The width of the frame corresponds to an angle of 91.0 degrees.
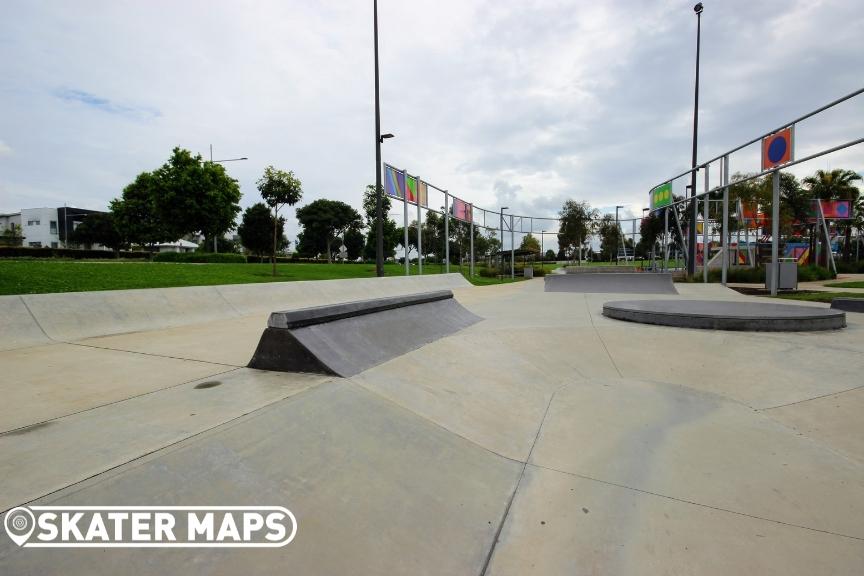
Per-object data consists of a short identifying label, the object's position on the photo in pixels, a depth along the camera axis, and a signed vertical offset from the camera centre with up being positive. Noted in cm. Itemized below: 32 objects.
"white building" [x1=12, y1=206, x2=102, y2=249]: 7031 +728
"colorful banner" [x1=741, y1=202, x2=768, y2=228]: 2621 +299
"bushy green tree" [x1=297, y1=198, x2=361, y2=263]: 6000 +652
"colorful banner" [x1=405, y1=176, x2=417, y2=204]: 1792 +323
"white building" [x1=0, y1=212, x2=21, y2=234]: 7825 +913
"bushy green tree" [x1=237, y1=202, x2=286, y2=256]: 4975 +454
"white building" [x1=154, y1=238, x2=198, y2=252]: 8845 +424
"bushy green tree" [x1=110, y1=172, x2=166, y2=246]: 4444 +564
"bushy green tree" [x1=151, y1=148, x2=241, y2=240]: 3011 +510
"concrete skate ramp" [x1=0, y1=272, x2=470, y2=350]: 555 -70
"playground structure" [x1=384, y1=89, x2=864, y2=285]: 1239 +279
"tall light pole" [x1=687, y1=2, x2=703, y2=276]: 1942 +306
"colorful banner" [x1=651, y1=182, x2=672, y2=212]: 2180 +343
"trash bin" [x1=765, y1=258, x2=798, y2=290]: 1427 -53
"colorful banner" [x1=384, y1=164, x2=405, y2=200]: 1655 +325
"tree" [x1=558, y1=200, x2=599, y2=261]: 4031 +380
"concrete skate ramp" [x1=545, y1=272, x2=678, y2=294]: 1605 -88
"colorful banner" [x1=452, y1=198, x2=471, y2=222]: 2420 +314
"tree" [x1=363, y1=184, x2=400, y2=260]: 4725 +550
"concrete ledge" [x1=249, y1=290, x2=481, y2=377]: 376 -76
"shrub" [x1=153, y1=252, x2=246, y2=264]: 2530 +54
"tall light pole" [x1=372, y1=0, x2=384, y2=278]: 1466 +258
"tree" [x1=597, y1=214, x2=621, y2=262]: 4562 +304
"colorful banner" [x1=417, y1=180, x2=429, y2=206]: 1891 +319
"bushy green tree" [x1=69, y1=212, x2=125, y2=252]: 5797 +501
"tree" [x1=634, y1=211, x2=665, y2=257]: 3547 +307
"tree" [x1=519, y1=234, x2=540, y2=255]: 6812 +316
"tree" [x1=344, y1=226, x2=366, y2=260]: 8425 +444
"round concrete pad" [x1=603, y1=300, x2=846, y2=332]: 648 -91
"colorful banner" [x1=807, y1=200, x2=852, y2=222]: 3534 +419
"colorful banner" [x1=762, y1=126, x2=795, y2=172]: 1184 +322
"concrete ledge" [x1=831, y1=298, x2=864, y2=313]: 880 -95
